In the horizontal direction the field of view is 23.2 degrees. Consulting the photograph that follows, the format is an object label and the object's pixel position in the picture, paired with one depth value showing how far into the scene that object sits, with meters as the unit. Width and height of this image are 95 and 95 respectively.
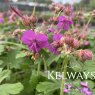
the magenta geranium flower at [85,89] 0.27
